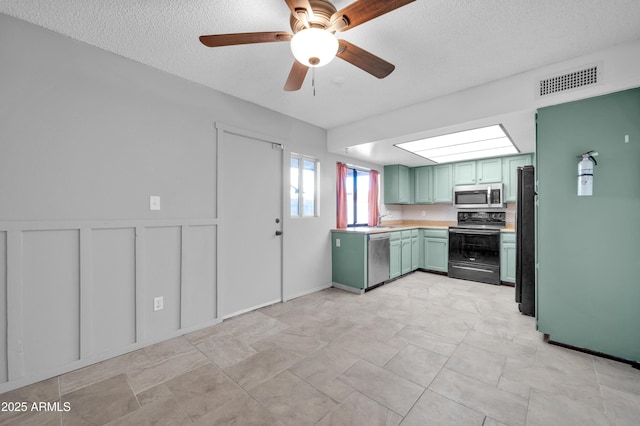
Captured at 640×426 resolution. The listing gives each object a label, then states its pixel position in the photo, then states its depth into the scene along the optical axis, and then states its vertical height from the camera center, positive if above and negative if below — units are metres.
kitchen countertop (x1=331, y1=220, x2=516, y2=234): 4.10 -0.23
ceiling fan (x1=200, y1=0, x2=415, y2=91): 1.38 +1.05
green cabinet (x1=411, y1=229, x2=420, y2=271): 5.09 -0.69
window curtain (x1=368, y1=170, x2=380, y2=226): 5.26 +0.29
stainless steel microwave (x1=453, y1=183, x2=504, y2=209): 4.62 +0.32
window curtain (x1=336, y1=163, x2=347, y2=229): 4.52 +0.32
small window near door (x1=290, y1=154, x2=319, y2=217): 3.86 +0.41
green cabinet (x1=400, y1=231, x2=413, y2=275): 4.78 -0.70
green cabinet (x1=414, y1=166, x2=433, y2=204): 5.50 +0.62
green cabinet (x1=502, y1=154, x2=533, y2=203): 4.45 +0.70
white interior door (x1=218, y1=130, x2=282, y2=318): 3.04 -0.11
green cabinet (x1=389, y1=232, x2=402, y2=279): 4.47 -0.70
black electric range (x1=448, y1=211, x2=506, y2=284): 4.39 -0.57
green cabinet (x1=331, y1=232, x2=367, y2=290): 3.96 -0.70
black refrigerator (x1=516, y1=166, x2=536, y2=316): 3.10 -0.34
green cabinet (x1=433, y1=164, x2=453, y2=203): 5.21 +0.61
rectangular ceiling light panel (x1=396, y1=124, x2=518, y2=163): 3.38 +1.01
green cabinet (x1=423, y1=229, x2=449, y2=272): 4.93 -0.67
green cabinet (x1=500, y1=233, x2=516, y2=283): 4.25 -0.69
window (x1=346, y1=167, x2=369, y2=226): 5.08 +0.33
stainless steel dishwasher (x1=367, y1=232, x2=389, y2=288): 4.02 -0.69
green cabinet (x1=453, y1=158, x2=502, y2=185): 4.69 +0.77
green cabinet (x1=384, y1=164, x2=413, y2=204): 5.43 +0.61
